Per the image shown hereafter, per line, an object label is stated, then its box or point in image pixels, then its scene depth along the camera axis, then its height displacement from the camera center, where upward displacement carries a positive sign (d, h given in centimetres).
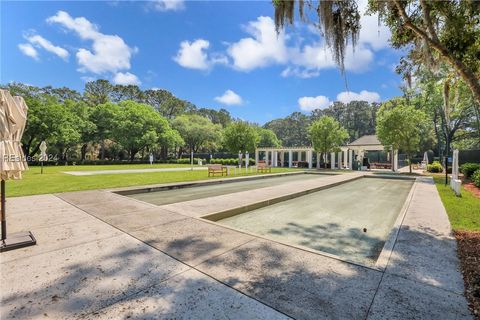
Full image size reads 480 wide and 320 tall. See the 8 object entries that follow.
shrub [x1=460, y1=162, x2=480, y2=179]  1325 -71
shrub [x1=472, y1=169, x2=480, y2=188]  1020 -96
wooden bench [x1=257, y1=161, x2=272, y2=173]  1915 -85
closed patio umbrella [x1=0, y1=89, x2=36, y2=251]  308 +17
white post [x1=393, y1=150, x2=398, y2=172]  2286 -53
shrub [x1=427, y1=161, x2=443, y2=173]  2074 -100
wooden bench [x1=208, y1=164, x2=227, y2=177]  1530 -89
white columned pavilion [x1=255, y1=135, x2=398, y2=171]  2694 +9
